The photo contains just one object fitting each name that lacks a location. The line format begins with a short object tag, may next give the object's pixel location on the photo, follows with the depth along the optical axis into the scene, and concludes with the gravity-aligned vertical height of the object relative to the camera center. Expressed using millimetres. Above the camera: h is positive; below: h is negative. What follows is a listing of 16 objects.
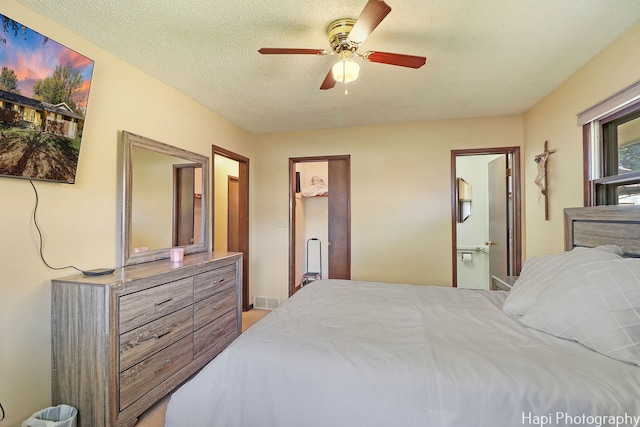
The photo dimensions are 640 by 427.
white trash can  1337 -1079
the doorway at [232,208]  3701 +113
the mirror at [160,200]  1998 +147
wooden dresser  1448 -757
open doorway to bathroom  3088 -48
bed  878 -576
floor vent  3740 -1250
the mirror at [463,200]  4207 +245
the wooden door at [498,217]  3211 -28
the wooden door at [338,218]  3641 -34
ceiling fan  1511 +962
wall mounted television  1335 +637
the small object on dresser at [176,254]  2234 -329
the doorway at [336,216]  3555 -6
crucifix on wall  2549 +381
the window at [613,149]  1705 +473
